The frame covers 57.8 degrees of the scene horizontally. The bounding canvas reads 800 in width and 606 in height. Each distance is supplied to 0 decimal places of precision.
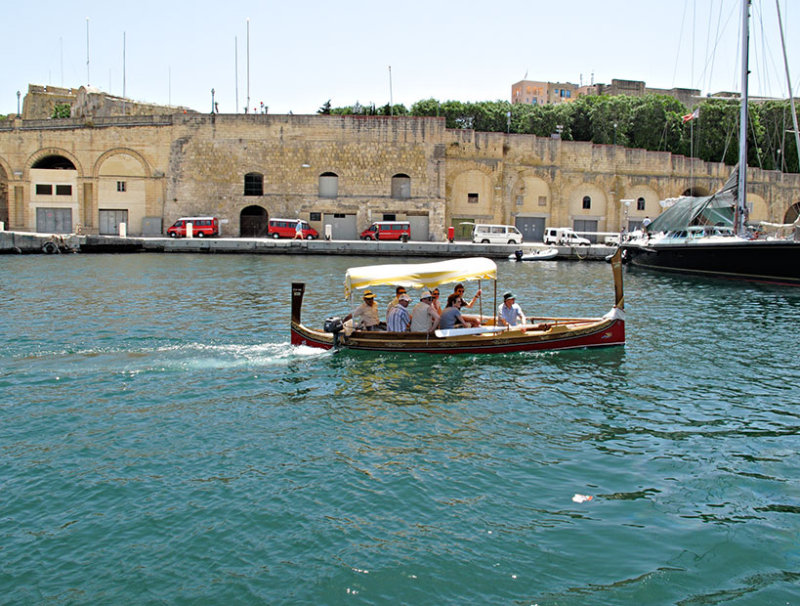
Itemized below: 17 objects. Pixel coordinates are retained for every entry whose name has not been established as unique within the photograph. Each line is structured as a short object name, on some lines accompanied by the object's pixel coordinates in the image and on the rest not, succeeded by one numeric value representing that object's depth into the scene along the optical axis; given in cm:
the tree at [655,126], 5425
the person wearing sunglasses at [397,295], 1465
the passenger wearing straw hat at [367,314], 1468
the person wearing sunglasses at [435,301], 1488
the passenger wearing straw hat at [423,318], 1445
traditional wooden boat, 1420
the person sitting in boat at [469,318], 1497
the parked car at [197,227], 4319
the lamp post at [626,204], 4609
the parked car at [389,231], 4306
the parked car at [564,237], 4219
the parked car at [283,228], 4316
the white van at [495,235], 4256
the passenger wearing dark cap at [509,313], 1517
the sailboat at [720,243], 2838
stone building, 4519
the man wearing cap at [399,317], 1453
